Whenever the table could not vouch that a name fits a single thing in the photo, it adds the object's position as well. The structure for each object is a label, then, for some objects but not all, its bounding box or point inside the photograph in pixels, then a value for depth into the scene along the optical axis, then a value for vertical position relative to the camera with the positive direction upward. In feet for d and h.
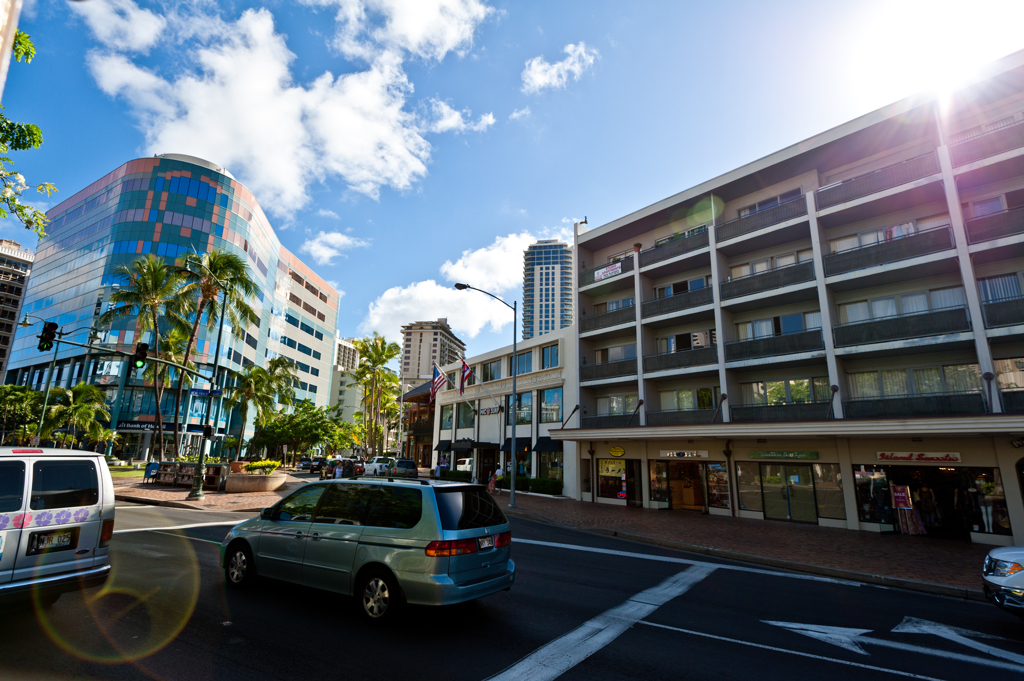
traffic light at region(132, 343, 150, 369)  62.03 +11.40
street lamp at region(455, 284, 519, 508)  76.07 +19.60
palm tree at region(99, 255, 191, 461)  109.50 +33.20
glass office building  168.45 +73.45
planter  75.72 -6.03
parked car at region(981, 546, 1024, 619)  21.21 -5.54
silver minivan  18.86 -4.09
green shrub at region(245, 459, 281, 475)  81.17 -3.91
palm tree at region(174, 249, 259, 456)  101.65 +34.35
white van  17.06 -3.03
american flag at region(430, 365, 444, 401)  101.17 +13.17
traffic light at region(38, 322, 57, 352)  56.12 +12.24
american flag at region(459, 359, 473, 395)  96.81 +14.63
